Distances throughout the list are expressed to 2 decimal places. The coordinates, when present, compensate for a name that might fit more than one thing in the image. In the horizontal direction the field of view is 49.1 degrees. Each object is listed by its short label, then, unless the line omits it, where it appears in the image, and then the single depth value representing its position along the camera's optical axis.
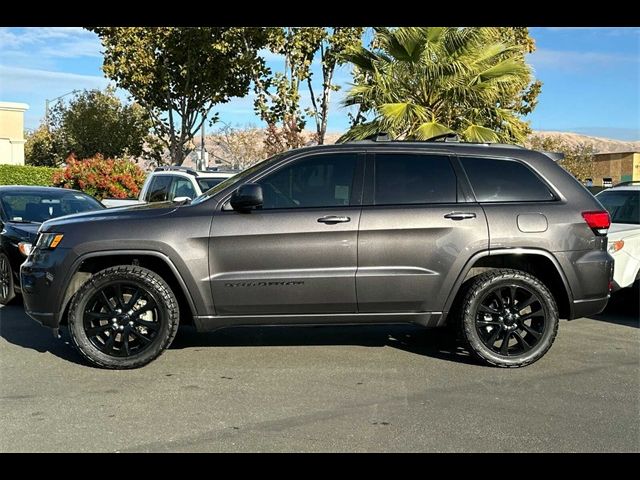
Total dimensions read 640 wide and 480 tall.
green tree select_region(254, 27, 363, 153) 19.88
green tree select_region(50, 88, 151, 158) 35.69
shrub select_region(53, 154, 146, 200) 20.02
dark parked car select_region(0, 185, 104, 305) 8.60
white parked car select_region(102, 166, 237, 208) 11.66
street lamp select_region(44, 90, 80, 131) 47.06
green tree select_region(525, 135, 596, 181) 45.00
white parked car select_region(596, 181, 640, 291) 7.65
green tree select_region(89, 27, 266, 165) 22.69
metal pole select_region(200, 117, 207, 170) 20.38
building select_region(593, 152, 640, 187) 55.00
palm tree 14.13
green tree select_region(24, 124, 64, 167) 43.59
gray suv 5.96
